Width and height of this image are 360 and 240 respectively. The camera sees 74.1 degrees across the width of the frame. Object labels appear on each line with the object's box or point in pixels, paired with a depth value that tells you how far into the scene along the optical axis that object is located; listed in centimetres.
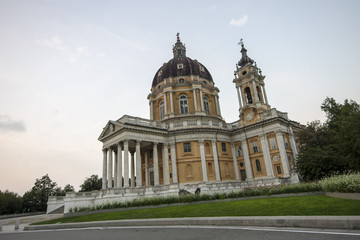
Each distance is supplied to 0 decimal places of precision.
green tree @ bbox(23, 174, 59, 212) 5752
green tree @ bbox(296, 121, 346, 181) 2406
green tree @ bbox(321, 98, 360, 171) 1811
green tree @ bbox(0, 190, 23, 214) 5890
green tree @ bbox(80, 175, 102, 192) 6178
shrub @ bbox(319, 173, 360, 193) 1245
